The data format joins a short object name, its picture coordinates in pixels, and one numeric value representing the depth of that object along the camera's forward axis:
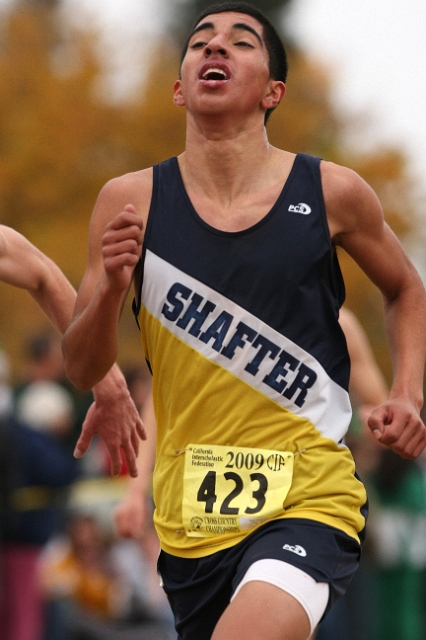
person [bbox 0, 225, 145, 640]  10.44
